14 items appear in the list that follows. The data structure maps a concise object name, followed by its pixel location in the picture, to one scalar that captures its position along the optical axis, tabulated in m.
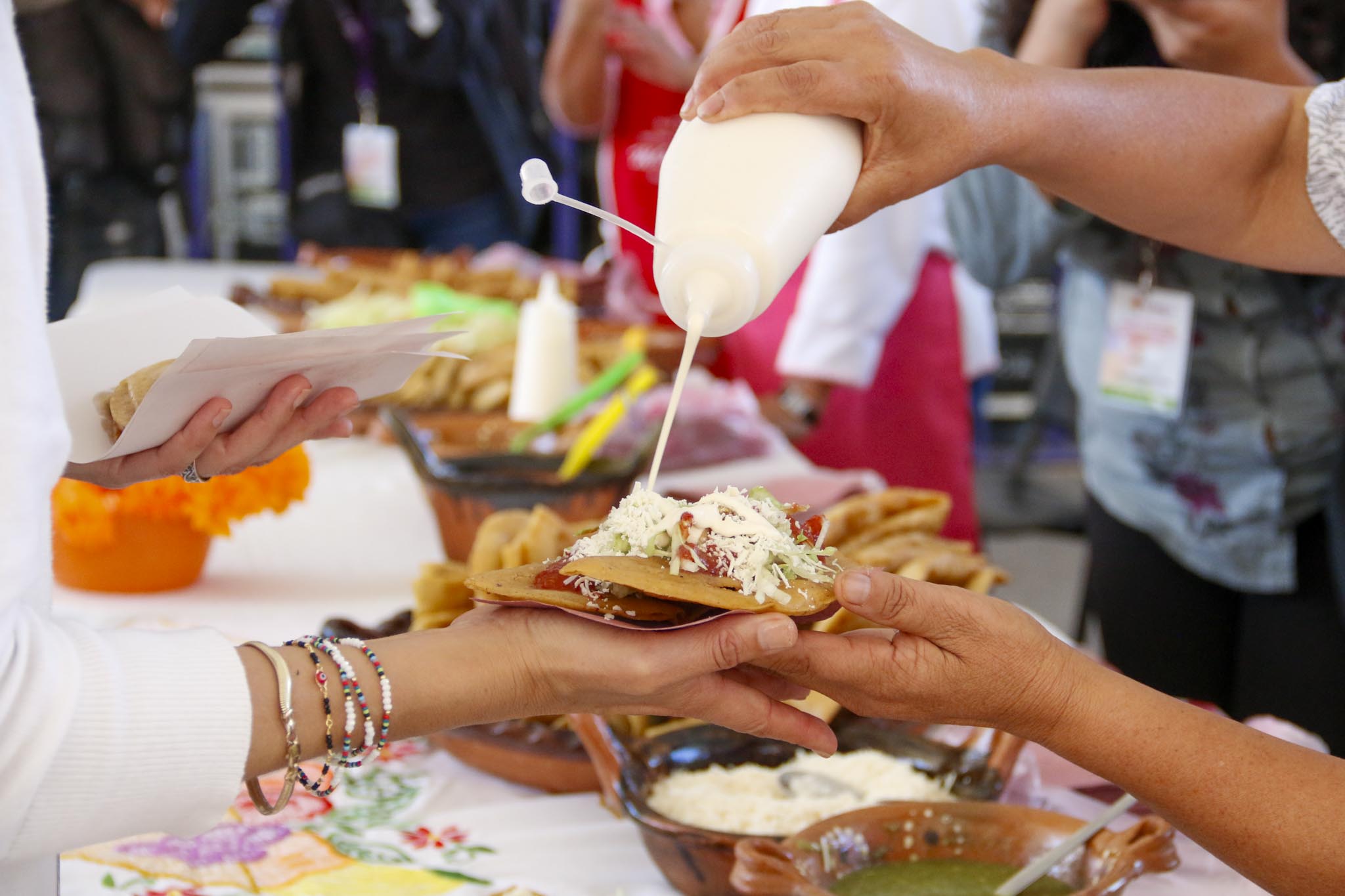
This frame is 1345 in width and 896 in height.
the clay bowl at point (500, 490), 1.67
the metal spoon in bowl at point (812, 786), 1.35
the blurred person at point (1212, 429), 1.74
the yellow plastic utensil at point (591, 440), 1.70
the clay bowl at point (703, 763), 1.27
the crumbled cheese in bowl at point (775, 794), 1.32
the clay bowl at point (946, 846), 1.22
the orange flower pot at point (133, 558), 1.63
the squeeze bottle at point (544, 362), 2.19
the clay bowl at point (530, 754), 1.39
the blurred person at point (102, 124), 4.71
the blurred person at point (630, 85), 3.68
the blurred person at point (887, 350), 2.60
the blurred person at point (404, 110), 5.26
